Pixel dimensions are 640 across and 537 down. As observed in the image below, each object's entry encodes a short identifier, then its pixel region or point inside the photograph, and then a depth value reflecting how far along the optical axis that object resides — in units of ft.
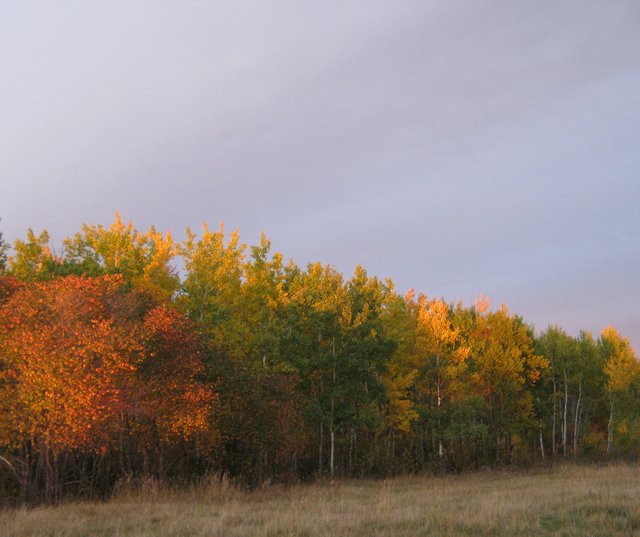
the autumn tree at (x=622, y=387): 195.83
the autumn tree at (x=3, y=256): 113.68
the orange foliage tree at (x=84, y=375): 61.21
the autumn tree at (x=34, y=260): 105.50
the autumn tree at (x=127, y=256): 115.55
